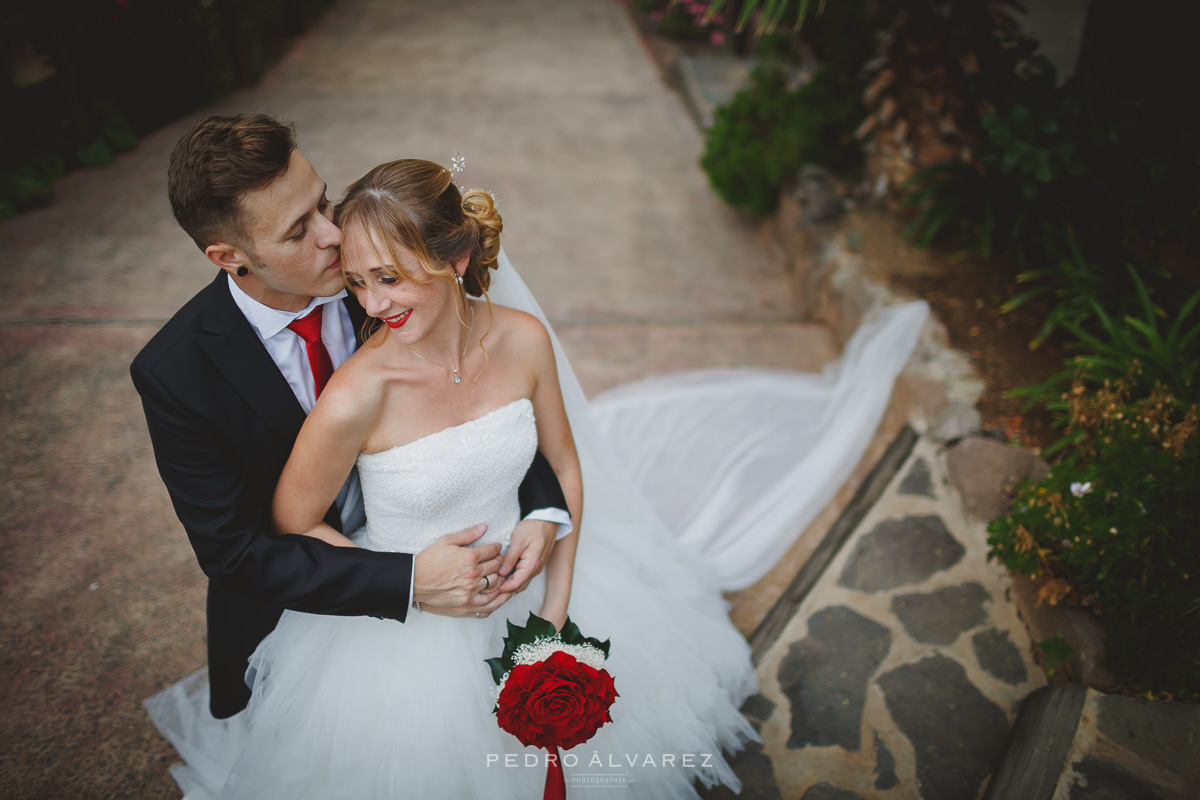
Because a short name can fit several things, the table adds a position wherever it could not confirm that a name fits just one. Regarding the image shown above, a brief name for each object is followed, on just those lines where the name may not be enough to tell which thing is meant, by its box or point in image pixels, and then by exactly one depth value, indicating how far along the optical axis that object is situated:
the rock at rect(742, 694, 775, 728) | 2.29
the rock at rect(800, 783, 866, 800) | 2.08
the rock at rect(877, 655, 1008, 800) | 2.11
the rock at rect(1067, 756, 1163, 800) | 1.82
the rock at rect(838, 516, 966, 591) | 2.68
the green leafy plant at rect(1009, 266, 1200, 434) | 2.80
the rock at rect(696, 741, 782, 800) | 2.09
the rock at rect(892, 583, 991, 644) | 2.50
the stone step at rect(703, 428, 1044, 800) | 2.14
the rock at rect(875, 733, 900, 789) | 2.10
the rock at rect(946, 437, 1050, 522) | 2.82
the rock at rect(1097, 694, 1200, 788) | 1.87
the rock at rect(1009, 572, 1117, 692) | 2.19
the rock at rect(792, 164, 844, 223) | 4.54
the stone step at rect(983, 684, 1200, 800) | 1.84
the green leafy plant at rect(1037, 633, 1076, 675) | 2.24
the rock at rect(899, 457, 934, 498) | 2.98
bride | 1.57
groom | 1.46
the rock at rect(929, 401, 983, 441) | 3.09
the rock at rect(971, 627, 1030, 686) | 2.36
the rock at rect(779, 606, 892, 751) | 2.26
